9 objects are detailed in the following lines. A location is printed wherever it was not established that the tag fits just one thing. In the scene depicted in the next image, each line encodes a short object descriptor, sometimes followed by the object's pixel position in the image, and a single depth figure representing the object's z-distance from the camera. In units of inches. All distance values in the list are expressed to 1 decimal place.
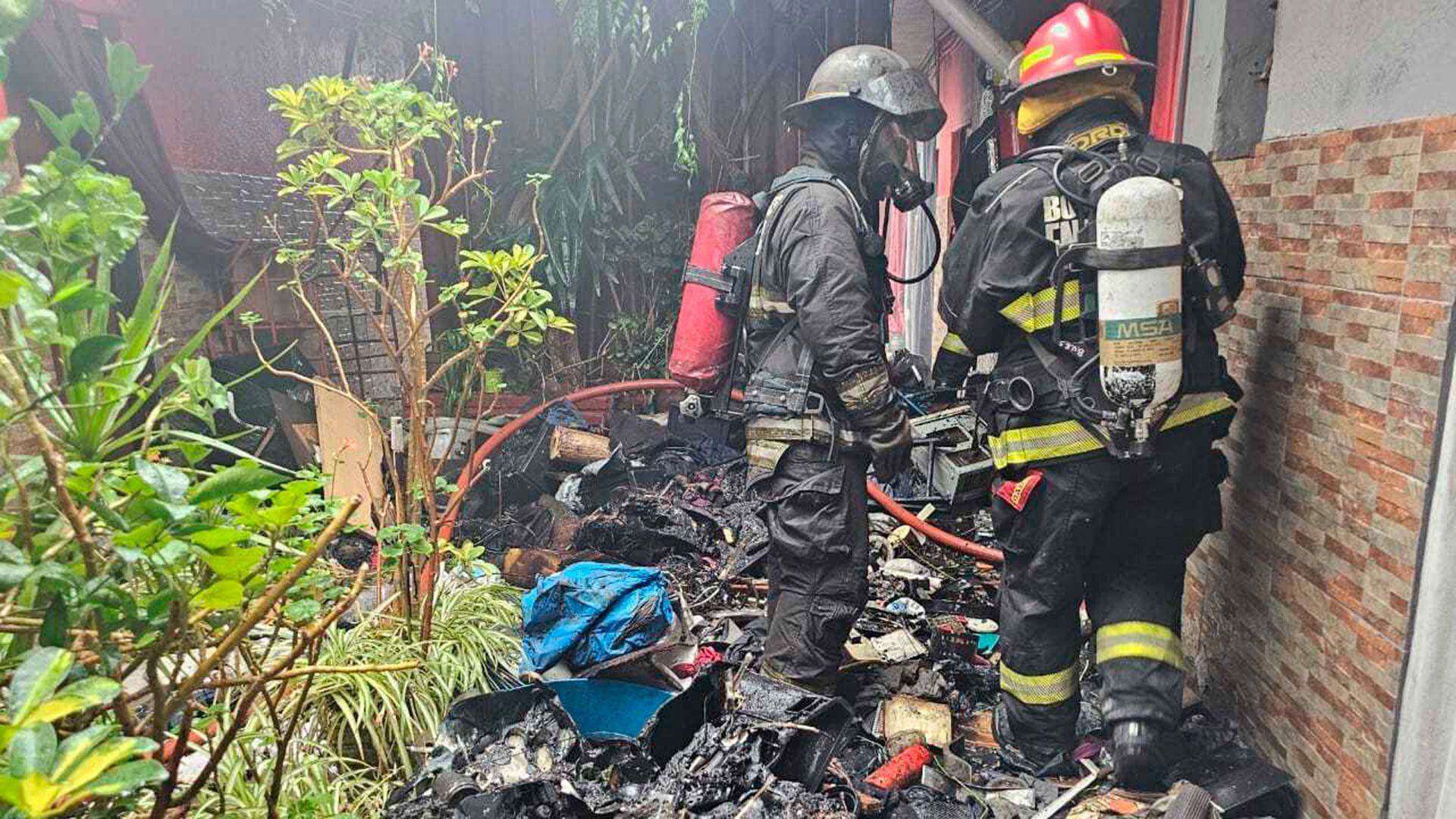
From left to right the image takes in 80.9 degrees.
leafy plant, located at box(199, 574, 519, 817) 98.3
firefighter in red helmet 95.3
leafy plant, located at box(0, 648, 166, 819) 32.1
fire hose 158.4
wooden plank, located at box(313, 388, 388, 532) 185.8
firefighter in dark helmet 116.5
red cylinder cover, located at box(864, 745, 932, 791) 104.7
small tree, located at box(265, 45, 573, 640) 113.7
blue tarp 123.9
